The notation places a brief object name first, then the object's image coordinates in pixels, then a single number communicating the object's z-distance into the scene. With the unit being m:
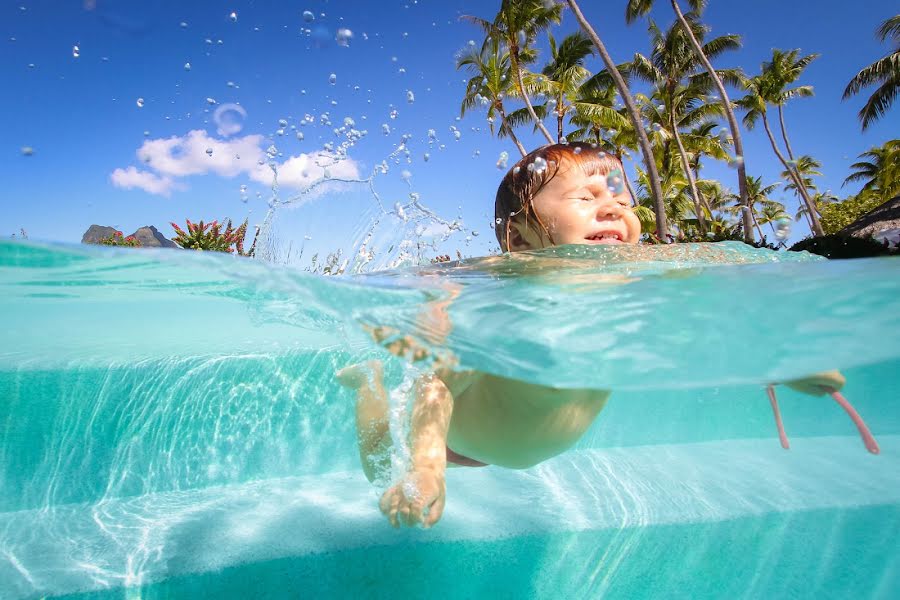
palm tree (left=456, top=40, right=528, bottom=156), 21.64
